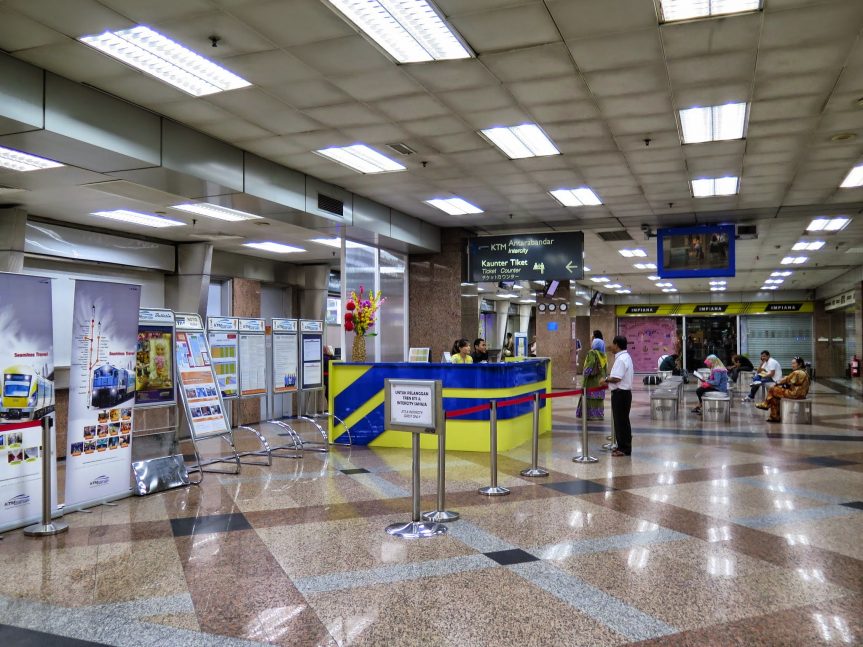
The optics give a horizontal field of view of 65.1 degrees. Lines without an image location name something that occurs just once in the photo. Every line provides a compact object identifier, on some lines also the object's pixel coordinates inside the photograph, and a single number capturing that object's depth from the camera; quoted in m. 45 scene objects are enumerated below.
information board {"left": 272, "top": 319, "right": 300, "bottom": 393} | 8.90
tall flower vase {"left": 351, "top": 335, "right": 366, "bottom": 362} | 9.26
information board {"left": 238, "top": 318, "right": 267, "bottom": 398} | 8.24
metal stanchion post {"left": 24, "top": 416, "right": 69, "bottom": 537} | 4.86
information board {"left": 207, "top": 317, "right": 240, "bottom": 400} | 7.84
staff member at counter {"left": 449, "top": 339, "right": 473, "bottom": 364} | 9.46
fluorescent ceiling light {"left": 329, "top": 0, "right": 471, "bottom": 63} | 4.28
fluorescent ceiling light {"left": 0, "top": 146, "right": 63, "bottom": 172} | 6.23
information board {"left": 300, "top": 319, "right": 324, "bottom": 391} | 9.35
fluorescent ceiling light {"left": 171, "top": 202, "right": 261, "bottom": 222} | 8.88
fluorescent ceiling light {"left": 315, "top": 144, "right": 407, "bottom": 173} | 7.35
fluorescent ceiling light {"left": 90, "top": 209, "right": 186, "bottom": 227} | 9.17
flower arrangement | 9.43
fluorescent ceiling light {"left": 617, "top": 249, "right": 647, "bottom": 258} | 15.59
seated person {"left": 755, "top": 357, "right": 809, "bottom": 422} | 11.21
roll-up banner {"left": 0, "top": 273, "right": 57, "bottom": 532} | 4.93
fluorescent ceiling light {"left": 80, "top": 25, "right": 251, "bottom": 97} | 4.62
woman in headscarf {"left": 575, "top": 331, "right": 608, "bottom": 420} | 9.18
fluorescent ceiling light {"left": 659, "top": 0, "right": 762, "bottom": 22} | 4.22
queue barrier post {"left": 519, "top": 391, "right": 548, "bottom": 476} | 6.67
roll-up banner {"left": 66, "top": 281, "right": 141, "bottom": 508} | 5.54
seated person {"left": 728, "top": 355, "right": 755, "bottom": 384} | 17.20
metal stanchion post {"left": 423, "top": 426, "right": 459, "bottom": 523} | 5.02
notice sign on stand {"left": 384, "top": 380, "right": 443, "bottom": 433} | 4.77
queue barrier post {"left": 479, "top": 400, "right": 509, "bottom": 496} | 5.89
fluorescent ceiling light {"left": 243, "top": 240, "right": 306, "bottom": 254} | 12.00
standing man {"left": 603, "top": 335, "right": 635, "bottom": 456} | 7.89
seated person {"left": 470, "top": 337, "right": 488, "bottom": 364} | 11.11
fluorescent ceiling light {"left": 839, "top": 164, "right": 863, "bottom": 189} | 8.24
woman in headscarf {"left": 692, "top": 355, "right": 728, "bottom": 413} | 12.69
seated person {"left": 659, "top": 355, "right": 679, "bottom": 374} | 15.77
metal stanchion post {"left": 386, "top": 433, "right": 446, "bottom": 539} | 4.67
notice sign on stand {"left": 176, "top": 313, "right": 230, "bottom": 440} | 6.95
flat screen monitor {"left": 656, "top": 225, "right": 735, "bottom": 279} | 10.66
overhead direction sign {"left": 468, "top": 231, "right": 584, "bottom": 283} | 10.89
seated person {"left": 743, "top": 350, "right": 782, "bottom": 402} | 13.43
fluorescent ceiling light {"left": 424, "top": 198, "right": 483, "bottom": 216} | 9.89
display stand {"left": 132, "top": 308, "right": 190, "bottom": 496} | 6.22
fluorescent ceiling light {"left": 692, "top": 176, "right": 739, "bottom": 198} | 8.79
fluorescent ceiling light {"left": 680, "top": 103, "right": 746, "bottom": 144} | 6.18
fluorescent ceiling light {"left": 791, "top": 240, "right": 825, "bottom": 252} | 14.43
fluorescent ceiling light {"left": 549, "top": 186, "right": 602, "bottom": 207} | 9.29
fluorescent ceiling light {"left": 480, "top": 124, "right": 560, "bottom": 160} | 6.76
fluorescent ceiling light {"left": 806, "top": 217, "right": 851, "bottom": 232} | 11.62
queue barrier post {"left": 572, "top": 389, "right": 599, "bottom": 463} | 7.52
